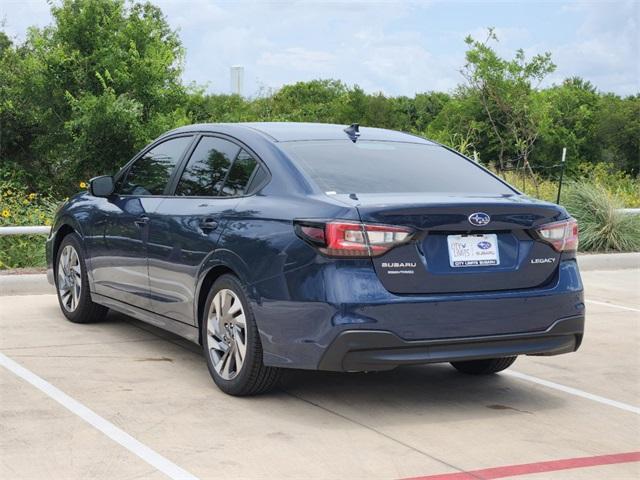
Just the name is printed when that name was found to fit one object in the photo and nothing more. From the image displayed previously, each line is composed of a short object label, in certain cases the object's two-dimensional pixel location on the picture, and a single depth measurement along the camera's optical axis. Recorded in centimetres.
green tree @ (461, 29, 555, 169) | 2147
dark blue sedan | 545
